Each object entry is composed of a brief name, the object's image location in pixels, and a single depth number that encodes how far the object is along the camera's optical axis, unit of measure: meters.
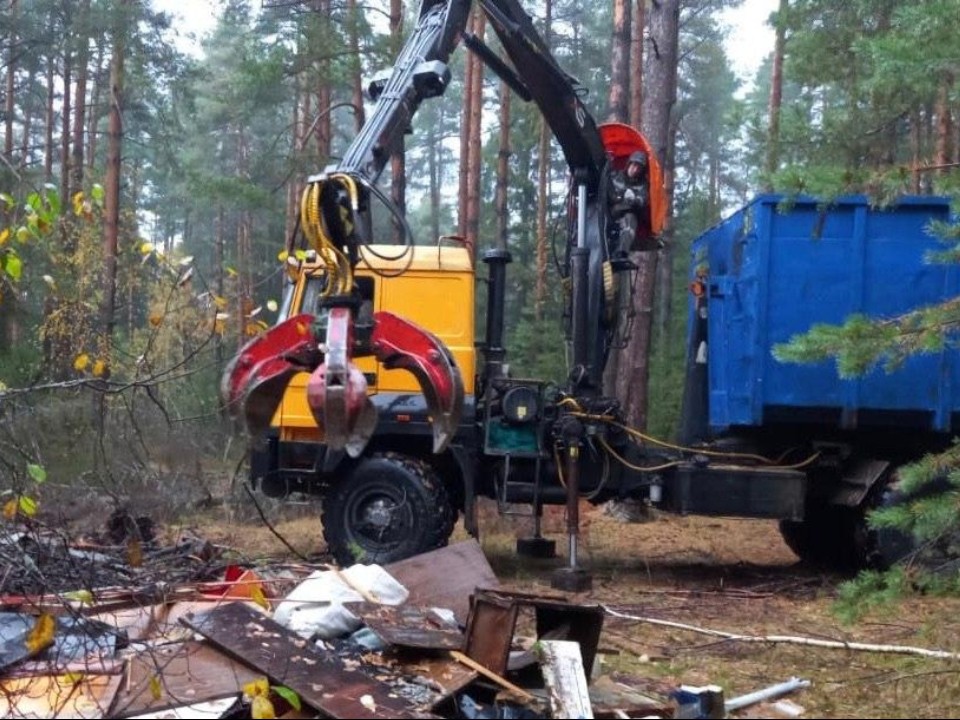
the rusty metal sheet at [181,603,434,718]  5.33
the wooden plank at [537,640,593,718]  5.54
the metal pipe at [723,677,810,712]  5.97
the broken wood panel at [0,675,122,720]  5.33
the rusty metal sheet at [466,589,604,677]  5.96
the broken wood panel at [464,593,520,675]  5.92
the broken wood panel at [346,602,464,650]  6.02
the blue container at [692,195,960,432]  9.76
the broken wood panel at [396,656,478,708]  5.62
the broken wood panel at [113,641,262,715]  5.40
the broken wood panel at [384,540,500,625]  7.50
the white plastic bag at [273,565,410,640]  6.42
